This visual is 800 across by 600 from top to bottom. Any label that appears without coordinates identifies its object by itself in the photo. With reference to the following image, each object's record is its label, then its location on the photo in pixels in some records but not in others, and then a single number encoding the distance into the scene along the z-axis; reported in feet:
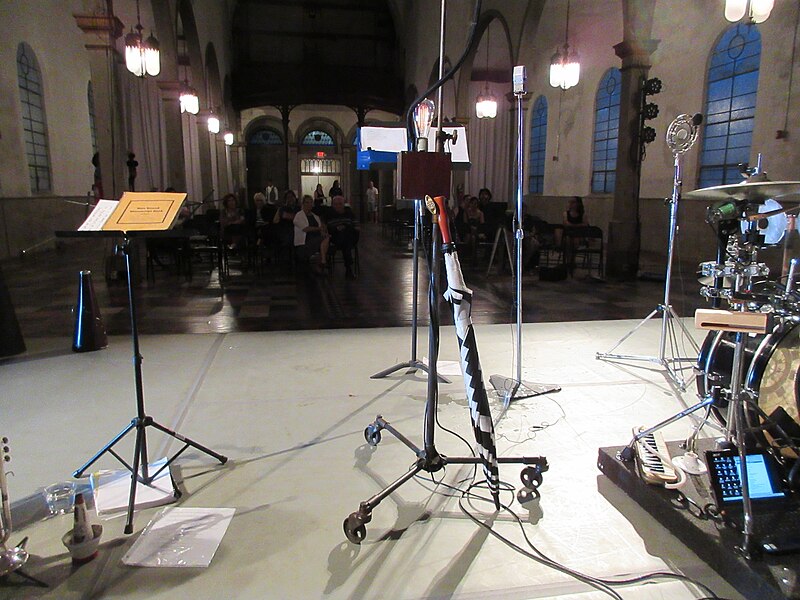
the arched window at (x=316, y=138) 77.82
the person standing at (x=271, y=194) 59.88
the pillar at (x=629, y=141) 24.16
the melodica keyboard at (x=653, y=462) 7.08
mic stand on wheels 6.43
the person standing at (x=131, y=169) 24.49
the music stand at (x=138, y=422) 7.34
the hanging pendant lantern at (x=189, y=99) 37.19
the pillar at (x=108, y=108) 23.44
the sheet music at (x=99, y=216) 7.48
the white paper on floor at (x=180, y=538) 6.24
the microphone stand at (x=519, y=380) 9.88
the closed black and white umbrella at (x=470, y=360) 6.94
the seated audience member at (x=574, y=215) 27.61
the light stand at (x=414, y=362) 11.90
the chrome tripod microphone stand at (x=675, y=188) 12.10
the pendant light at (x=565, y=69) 27.22
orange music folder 7.38
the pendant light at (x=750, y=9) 17.12
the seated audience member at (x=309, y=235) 25.77
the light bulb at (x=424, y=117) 9.48
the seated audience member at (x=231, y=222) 27.35
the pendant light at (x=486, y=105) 34.17
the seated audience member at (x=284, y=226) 27.20
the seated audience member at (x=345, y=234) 25.84
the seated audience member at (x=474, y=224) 29.30
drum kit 6.36
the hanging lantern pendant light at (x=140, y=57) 24.99
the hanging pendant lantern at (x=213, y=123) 44.75
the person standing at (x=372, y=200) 63.10
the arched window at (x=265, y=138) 79.30
